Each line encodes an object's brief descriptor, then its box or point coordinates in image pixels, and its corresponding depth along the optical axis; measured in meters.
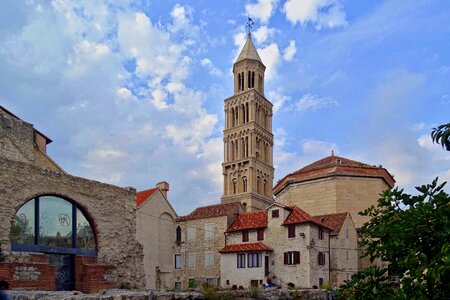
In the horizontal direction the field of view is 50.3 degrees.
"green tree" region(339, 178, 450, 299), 5.44
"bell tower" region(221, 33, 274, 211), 66.69
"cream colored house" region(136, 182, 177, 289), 38.06
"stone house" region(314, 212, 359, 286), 35.66
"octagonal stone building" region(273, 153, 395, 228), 41.88
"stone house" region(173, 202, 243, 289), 39.10
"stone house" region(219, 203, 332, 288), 33.38
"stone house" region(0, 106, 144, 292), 15.73
